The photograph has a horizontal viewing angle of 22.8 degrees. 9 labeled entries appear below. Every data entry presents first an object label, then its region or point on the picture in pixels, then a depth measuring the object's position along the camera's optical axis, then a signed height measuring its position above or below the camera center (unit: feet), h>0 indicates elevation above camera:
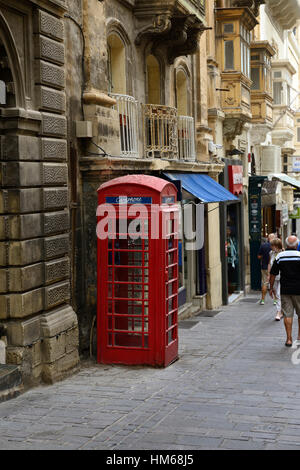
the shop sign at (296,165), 117.70 +5.28
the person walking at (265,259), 66.18 -5.36
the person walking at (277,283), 50.62 -6.21
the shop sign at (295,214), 114.96 -2.41
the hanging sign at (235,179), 72.49 +2.14
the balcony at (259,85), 91.81 +14.18
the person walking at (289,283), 41.65 -4.73
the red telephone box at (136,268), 35.50 -3.28
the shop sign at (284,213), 97.19 -1.87
